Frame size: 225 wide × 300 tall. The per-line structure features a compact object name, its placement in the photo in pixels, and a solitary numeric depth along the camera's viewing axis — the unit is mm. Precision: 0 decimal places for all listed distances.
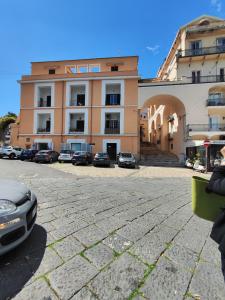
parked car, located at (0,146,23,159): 21406
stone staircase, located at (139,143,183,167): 22203
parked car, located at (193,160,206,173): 16612
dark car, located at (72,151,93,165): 18297
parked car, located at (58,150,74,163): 20109
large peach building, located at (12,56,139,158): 24047
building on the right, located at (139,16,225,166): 23131
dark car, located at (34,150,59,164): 19047
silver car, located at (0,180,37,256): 2051
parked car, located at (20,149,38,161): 20738
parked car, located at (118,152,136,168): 17970
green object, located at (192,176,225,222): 1789
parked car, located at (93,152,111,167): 17953
